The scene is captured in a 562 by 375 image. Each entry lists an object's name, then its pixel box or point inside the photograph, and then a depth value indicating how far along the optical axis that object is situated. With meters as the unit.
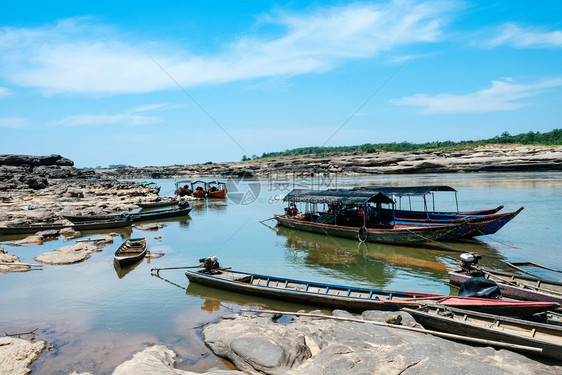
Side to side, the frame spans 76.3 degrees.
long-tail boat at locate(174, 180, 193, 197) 49.12
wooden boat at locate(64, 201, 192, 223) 27.52
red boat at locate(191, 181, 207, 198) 48.56
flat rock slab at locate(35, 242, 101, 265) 18.00
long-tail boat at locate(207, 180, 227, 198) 48.74
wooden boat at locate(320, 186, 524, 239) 18.75
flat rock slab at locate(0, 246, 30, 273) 16.69
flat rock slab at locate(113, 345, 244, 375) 7.50
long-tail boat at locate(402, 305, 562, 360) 7.75
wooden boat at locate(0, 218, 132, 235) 24.84
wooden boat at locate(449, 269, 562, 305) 10.53
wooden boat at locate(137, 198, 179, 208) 38.34
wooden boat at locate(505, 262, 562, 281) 13.82
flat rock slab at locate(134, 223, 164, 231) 27.70
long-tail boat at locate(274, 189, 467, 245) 19.27
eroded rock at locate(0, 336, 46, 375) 8.22
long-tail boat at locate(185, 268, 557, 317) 9.14
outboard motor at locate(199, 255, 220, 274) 14.15
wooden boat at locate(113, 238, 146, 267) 16.36
